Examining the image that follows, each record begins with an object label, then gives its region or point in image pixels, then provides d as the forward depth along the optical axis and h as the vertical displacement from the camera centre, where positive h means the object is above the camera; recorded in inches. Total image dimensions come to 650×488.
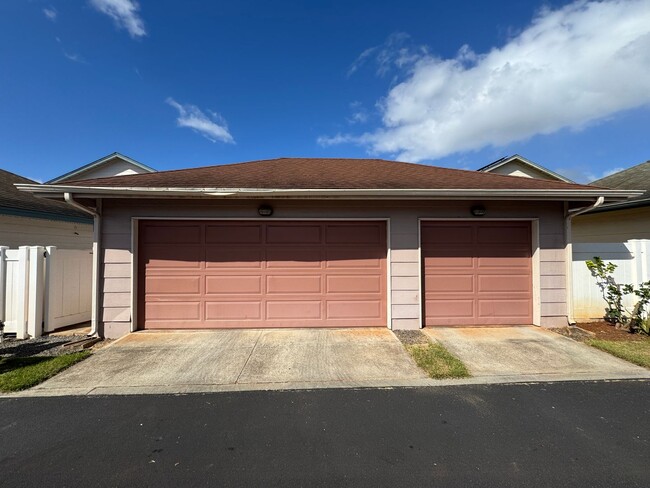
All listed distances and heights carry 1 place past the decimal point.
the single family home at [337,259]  238.8 -0.7
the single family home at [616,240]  251.4 +21.3
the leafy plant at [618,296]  229.7 -28.7
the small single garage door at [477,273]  247.0 -11.7
